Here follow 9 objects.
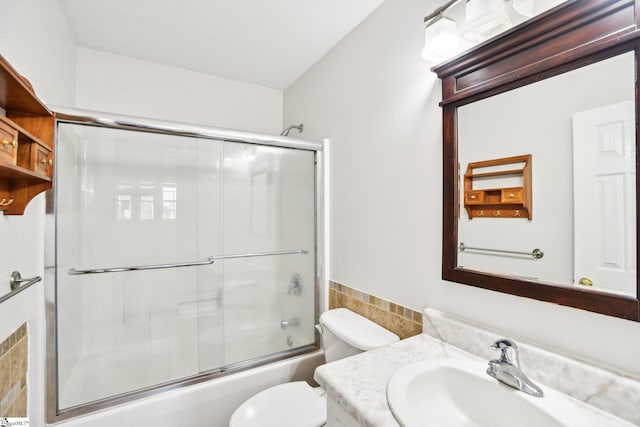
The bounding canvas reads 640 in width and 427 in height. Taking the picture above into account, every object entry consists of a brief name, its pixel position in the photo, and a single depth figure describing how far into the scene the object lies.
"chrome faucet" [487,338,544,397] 0.77
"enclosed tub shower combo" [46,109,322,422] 1.40
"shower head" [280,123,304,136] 2.16
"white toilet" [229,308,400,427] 1.23
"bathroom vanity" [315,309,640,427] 0.69
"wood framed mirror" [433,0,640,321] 0.71
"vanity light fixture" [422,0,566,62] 0.87
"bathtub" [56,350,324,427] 1.36
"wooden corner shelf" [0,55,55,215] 0.73
